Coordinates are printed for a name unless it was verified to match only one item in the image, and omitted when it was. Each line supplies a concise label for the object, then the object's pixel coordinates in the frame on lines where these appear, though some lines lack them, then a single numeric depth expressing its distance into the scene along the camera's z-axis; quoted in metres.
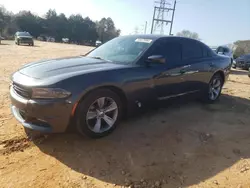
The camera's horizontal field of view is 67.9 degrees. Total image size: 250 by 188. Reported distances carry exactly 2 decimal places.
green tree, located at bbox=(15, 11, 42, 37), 50.68
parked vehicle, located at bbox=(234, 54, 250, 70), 13.83
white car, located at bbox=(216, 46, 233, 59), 11.86
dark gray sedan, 2.34
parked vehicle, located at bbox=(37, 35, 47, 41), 49.60
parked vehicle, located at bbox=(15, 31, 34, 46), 23.96
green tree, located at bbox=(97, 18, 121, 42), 63.36
